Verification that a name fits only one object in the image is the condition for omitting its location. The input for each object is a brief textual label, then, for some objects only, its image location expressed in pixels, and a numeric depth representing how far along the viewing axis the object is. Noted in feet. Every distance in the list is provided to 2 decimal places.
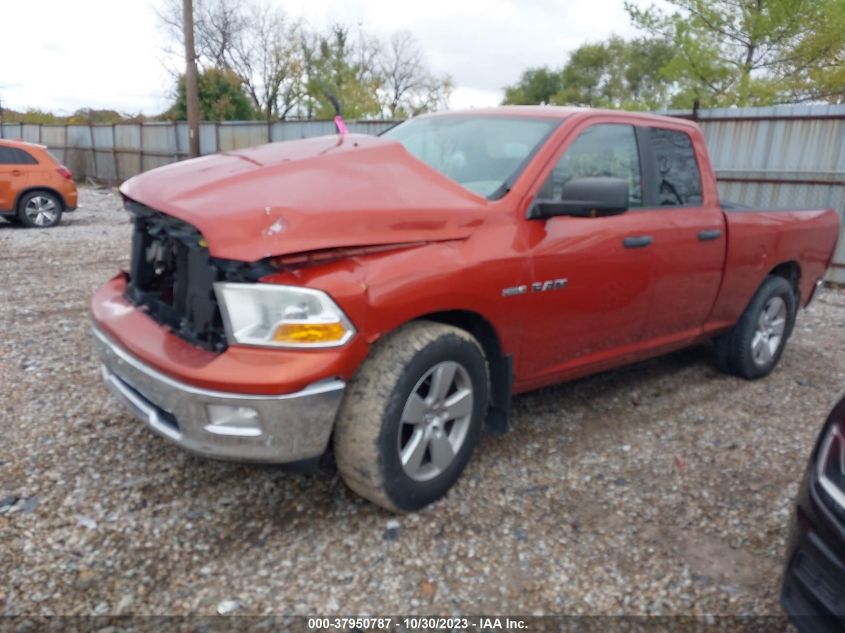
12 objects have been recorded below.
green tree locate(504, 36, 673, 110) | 117.19
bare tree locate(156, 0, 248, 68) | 117.08
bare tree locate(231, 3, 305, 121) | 119.85
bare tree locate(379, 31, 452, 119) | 122.21
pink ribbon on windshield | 12.13
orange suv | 37.88
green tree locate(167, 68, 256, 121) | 85.40
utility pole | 50.91
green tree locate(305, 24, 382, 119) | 103.91
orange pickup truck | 7.83
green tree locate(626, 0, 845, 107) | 54.70
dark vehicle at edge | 5.80
